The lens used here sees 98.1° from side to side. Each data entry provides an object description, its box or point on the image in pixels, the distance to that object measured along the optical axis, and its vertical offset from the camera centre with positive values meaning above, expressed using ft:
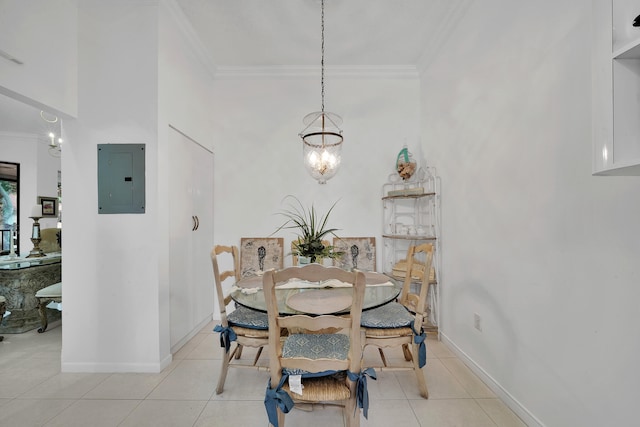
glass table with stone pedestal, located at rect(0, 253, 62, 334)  10.02 -2.81
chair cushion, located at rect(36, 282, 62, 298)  9.65 -2.72
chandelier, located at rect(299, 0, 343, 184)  7.34 +1.48
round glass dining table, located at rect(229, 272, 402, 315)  5.49 -1.82
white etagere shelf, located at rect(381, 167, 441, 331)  9.75 -0.28
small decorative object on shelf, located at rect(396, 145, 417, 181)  10.56 +1.83
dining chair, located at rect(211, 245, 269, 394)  6.41 -2.71
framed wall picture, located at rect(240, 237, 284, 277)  11.09 -1.63
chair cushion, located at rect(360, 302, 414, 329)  6.52 -2.56
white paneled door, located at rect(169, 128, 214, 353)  8.54 -0.77
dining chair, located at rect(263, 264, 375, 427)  4.19 -2.43
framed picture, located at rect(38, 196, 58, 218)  17.20 +0.49
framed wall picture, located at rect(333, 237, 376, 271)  11.12 -1.54
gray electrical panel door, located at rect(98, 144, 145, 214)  7.57 +0.95
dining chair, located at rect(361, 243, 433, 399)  6.43 -2.81
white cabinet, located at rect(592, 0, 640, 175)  2.79 +1.28
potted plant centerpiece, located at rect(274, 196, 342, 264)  11.34 -0.12
